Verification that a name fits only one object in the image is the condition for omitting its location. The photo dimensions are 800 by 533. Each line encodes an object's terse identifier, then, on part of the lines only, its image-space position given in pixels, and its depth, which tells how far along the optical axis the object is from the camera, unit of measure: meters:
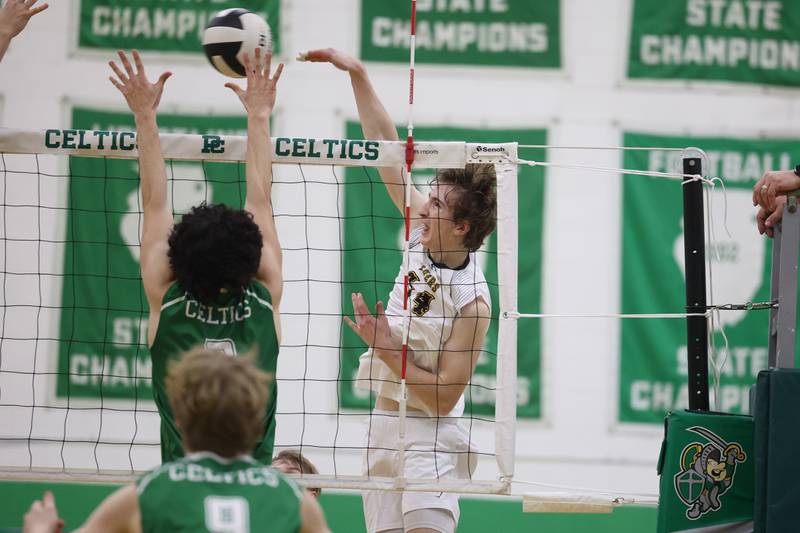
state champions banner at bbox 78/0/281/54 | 15.86
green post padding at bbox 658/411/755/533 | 7.90
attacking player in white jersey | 8.77
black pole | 8.33
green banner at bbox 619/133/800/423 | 15.45
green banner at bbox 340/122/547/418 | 15.20
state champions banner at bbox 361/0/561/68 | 15.88
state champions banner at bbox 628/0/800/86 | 16.00
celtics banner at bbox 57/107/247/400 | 15.27
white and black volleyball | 8.86
